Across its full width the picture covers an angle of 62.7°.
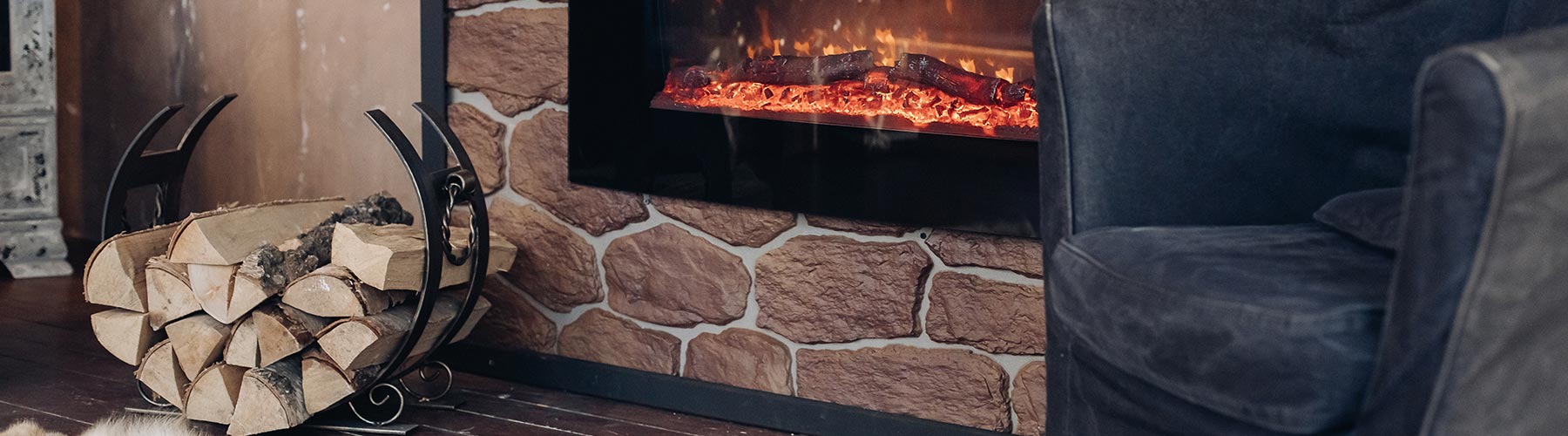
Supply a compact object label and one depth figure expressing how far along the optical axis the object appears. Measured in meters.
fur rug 1.80
